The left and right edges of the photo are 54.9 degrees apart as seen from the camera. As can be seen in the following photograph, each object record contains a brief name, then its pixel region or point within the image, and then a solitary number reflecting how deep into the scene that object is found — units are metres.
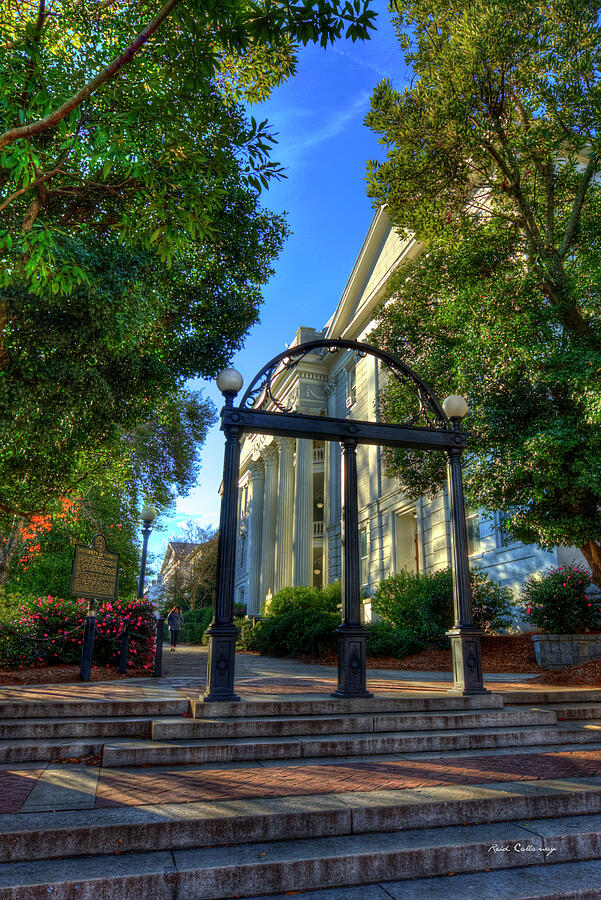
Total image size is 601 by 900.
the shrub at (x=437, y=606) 15.25
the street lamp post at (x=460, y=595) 7.58
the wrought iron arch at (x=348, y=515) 6.95
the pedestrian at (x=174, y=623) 22.61
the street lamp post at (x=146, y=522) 15.47
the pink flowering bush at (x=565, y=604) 12.73
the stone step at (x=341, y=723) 5.70
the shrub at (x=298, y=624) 17.59
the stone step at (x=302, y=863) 3.10
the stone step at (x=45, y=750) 5.13
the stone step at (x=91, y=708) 6.12
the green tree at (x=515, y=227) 9.77
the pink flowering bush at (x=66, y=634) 11.12
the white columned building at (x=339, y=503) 20.80
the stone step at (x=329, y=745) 5.06
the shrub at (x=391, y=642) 15.59
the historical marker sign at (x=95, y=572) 10.14
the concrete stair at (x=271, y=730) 5.22
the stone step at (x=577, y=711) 7.24
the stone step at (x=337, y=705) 6.30
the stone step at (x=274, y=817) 3.43
